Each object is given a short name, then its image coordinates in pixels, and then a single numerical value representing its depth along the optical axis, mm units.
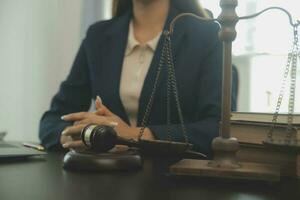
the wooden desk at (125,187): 566
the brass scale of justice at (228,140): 649
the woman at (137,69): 1369
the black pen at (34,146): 982
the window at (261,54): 2072
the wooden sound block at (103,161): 736
